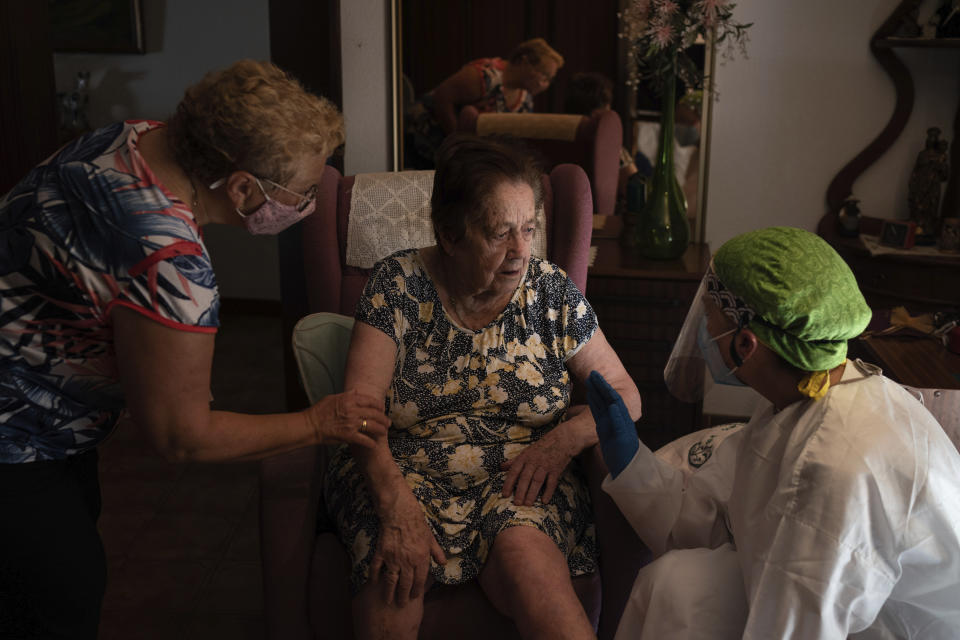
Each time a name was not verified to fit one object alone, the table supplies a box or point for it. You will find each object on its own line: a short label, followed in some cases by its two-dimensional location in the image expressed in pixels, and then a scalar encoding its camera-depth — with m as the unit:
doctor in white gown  1.23
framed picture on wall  4.44
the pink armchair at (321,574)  1.61
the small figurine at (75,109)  4.50
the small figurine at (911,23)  2.70
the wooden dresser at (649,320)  2.53
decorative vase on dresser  2.68
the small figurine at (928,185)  2.75
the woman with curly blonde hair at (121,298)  1.21
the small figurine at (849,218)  2.85
